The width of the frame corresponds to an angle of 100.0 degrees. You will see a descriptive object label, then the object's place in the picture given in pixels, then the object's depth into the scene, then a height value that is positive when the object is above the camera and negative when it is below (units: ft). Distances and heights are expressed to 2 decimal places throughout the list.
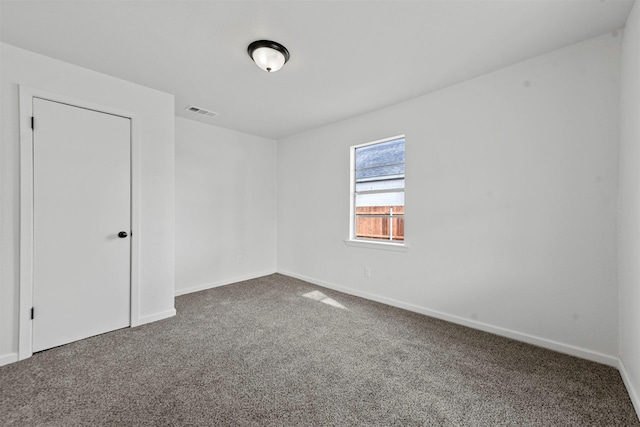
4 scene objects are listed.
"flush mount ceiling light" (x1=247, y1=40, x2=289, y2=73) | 7.00 +4.25
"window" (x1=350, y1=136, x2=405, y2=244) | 11.59 +0.98
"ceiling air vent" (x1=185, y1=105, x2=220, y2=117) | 11.69 +4.52
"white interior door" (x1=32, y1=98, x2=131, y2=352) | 7.70 -0.34
